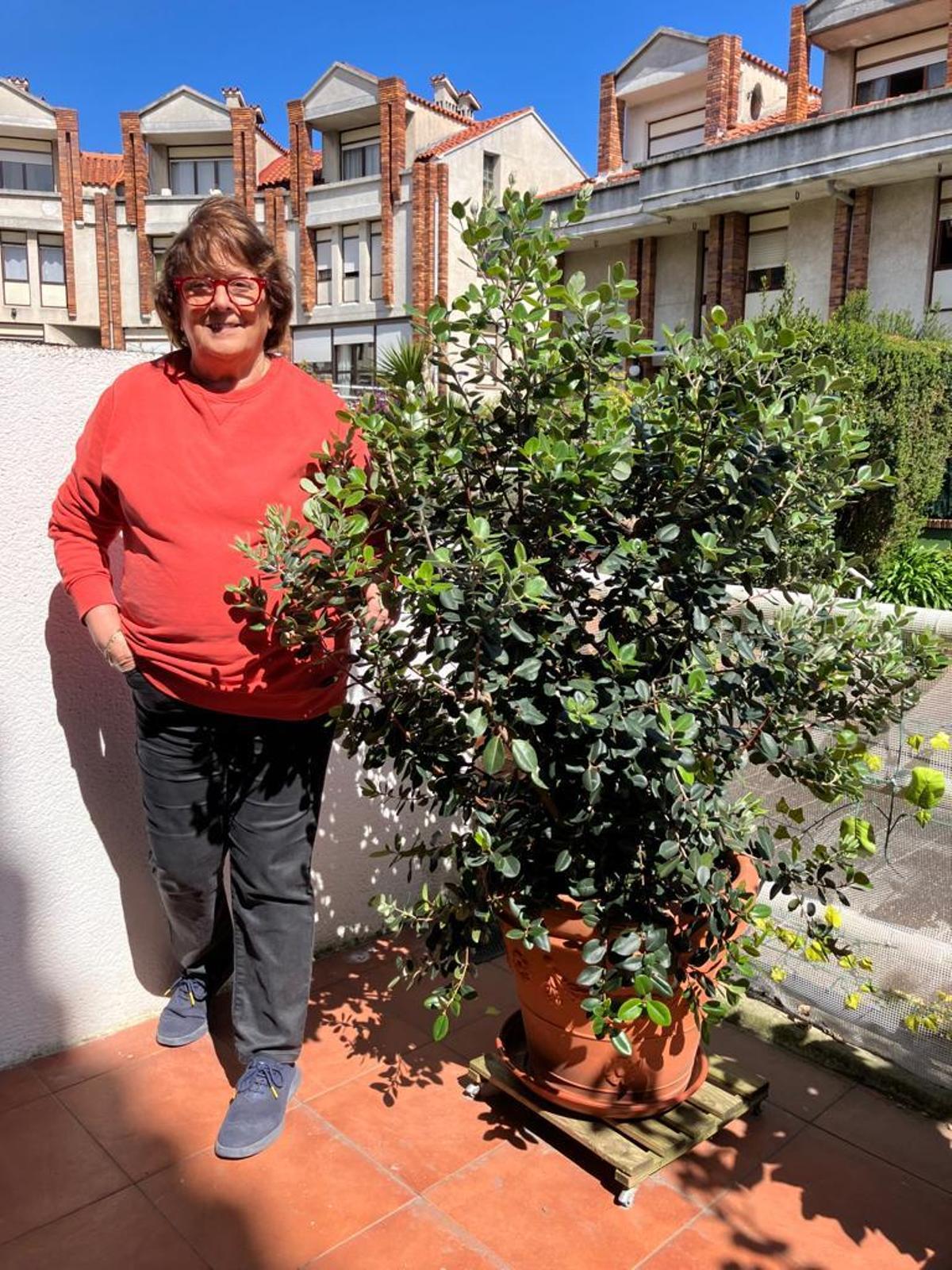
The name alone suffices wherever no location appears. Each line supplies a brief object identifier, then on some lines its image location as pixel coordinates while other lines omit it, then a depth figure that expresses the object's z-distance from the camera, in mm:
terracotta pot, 2197
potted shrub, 1933
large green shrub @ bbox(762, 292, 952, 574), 10594
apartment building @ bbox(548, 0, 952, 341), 18500
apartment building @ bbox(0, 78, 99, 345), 31797
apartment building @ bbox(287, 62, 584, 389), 26953
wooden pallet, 2125
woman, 2207
